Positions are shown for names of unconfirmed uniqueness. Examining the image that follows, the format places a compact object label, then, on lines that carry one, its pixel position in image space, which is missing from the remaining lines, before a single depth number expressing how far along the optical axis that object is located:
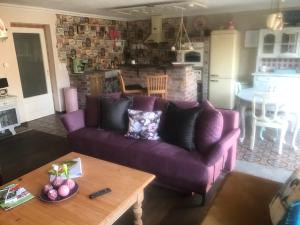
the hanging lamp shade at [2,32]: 2.25
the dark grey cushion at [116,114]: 3.22
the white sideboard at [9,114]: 4.27
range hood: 6.73
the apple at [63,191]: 1.79
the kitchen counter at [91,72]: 5.81
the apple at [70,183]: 1.86
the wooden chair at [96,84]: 5.77
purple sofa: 2.36
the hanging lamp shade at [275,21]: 3.43
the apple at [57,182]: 1.84
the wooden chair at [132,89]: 4.89
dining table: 3.44
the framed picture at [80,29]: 6.05
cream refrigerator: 5.80
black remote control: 1.81
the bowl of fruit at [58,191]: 1.77
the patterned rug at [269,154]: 3.19
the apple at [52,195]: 1.77
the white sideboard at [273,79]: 5.09
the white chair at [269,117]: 3.43
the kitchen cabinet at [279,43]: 5.21
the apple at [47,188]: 1.82
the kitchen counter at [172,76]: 5.17
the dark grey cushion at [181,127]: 2.66
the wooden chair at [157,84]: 4.66
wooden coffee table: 1.61
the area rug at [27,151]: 3.30
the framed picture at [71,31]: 5.86
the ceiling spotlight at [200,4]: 4.61
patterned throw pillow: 2.93
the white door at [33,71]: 5.05
